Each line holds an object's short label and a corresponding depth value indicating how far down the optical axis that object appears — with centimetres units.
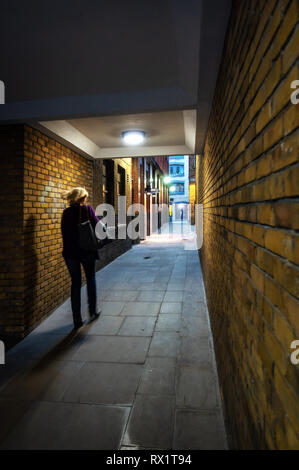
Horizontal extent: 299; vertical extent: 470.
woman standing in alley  366
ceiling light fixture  508
